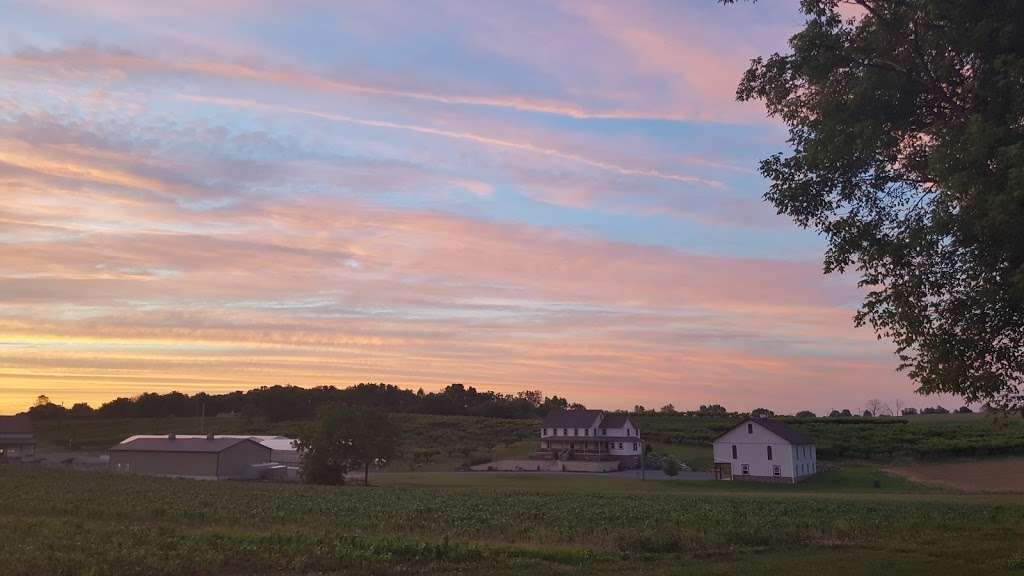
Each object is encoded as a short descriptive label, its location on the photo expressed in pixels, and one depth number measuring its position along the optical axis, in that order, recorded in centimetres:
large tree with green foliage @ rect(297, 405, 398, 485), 6844
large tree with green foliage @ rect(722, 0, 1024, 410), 1417
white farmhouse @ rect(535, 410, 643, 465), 10744
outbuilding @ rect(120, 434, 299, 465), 9338
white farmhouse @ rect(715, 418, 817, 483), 7900
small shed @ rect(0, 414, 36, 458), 11212
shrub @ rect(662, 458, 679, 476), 8156
